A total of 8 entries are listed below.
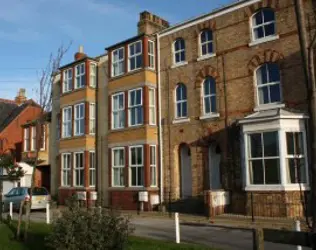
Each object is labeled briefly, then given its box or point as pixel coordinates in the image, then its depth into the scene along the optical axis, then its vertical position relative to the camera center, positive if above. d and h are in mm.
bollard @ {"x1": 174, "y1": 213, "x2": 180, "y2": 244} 12173 -1486
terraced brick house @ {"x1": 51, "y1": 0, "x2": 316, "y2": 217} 18156 +3655
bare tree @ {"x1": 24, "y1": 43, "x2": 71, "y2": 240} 13246 +2709
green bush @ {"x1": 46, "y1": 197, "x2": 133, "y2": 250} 8320 -931
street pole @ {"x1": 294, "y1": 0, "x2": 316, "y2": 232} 5277 +1170
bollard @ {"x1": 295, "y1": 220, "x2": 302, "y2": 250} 9322 -1032
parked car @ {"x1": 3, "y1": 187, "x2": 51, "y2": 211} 25125 -662
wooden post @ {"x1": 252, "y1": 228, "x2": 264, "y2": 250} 5984 -835
